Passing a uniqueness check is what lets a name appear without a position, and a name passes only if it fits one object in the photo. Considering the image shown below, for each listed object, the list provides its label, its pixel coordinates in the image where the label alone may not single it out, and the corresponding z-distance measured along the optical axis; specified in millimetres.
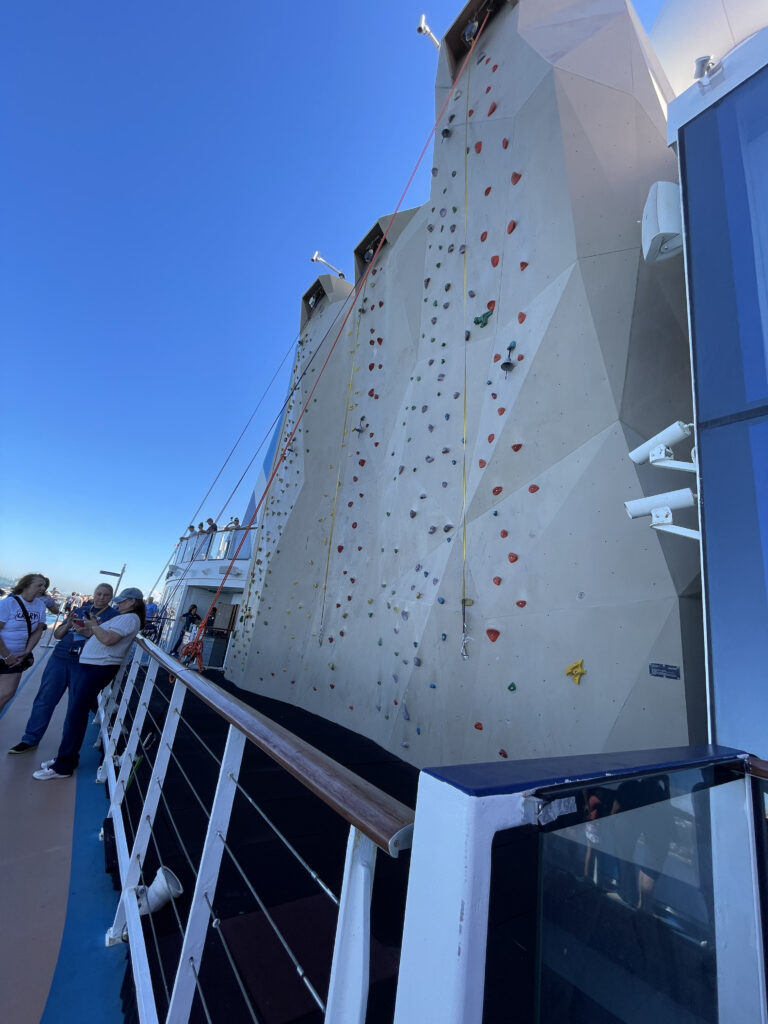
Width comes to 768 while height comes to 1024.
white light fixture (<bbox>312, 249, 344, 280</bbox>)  5762
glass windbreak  428
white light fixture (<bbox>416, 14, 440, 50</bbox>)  3680
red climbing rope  3379
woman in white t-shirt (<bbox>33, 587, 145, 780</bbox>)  2141
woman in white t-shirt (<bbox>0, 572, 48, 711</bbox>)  2193
